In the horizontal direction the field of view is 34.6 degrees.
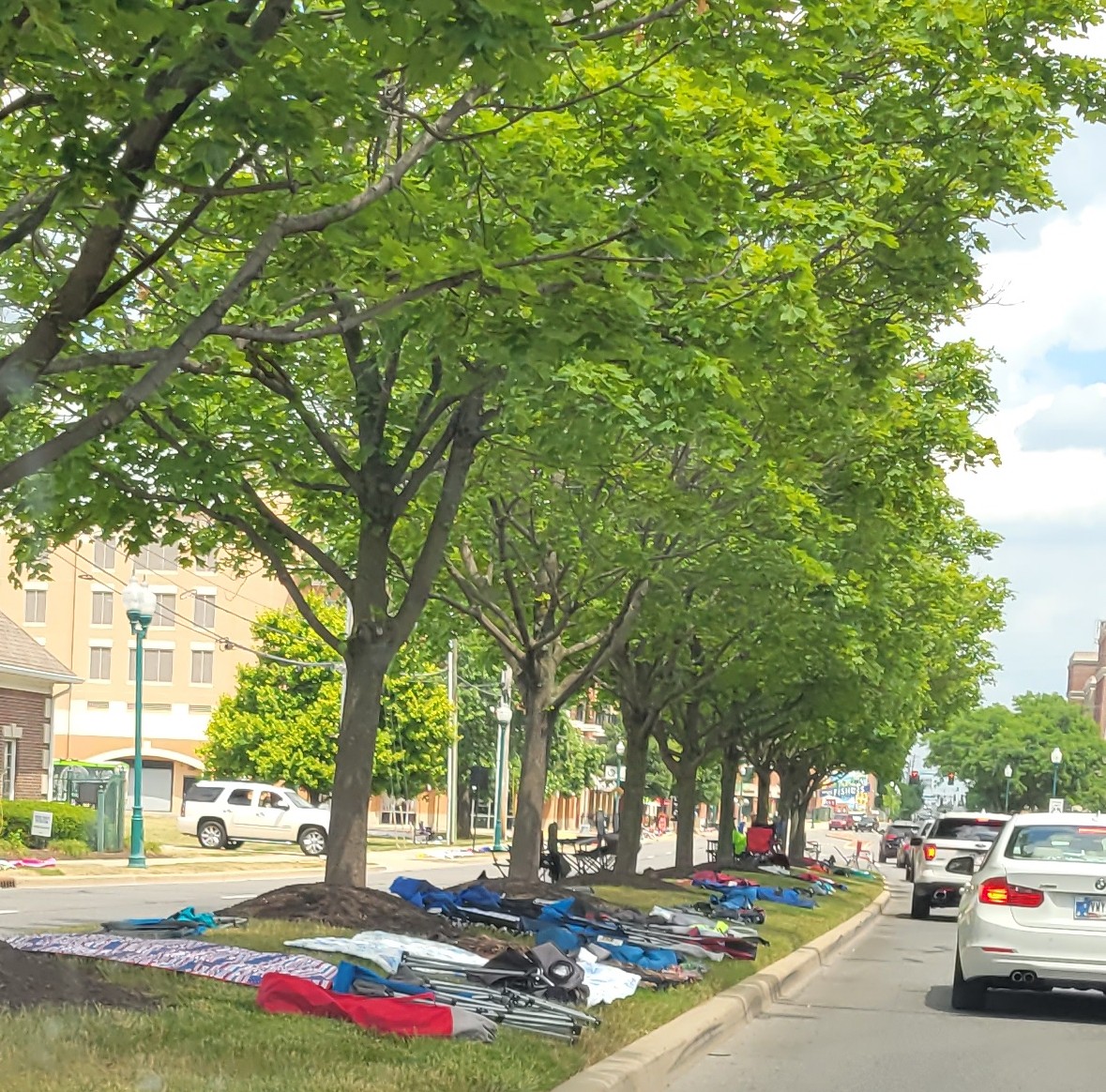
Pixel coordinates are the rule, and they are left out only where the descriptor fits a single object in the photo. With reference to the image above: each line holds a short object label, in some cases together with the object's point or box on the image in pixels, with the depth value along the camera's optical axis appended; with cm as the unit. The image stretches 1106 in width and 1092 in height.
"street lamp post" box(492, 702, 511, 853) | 4884
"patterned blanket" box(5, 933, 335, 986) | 998
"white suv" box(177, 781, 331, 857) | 4509
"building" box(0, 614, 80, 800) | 4028
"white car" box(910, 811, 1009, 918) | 3000
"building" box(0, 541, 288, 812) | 7881
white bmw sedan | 1298
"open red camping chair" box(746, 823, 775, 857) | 4153
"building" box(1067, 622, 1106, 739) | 15725
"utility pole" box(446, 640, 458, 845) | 5538
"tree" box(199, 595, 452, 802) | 6075
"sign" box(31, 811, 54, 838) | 3195
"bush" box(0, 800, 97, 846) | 3225
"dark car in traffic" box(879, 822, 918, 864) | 7738
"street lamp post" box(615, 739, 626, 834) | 9341
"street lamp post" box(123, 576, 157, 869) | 3128
